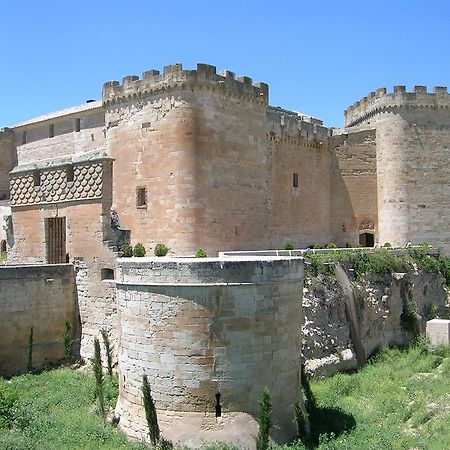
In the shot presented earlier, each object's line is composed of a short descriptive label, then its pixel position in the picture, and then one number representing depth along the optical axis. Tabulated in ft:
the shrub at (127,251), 62.44
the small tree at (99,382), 46.60
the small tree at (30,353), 60.08
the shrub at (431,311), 77.87
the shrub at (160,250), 62.18
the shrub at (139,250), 62.49
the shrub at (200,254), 60.85
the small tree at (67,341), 63.00
